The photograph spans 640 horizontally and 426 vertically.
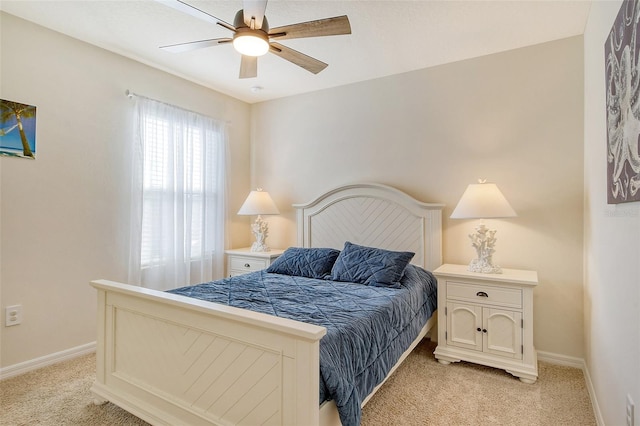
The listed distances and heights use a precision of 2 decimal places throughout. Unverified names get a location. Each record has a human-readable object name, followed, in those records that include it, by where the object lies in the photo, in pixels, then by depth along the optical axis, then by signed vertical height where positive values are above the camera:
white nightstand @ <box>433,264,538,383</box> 2.44 -0.75
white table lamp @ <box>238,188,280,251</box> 3.84 +0.09
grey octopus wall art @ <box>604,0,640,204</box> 1.20 +0.45
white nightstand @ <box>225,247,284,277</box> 3.74 -0.46
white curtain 3.19 +0.22
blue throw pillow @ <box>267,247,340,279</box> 3.07 -0.40
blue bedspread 1.52 -0.55
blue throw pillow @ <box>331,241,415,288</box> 2.68 -0.39
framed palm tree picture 2.42 +0.64
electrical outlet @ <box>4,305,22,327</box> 2.44 -0.70
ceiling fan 1.78 +1.06
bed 1.37 -0.69
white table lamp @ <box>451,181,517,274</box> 2.59 +0.05
